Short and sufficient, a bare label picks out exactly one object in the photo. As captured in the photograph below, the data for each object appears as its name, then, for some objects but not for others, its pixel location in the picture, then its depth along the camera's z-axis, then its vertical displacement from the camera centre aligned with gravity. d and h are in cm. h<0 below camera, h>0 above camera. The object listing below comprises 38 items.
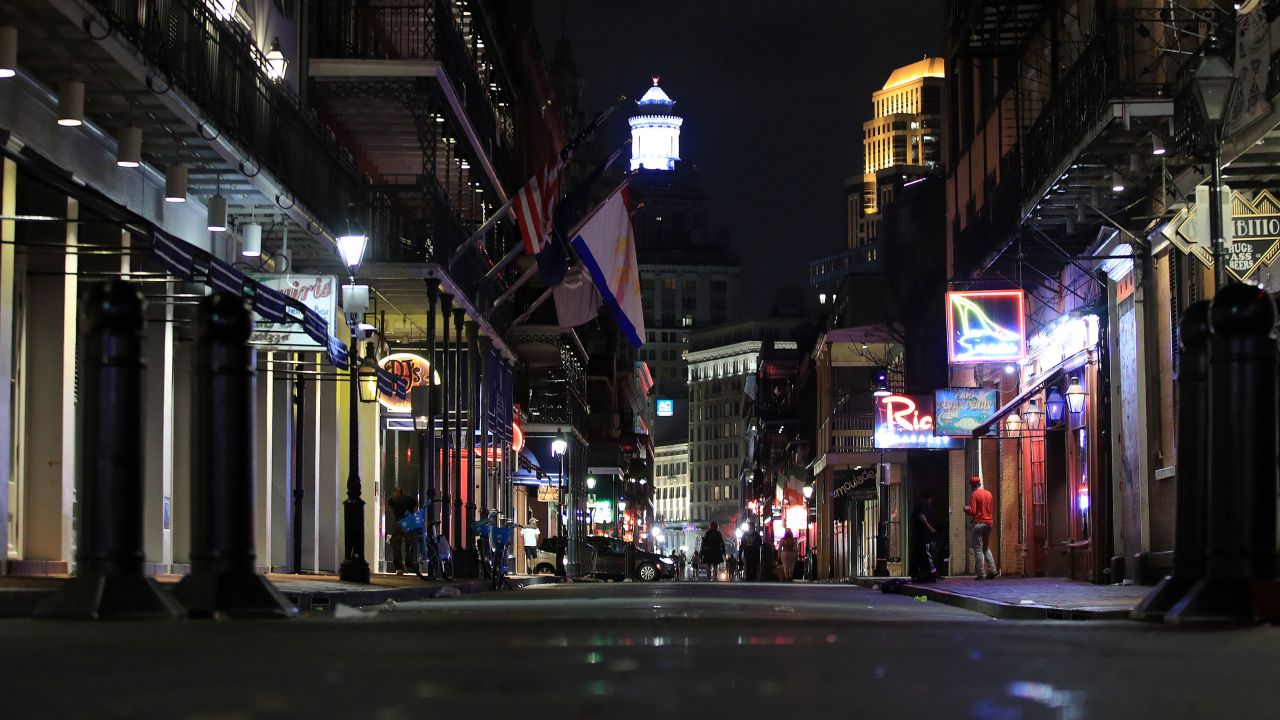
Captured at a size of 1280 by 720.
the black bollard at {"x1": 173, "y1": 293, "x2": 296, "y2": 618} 862 +21
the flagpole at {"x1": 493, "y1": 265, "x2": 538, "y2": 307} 4203 +438
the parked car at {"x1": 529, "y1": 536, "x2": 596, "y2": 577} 5400 -248
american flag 3397 +513
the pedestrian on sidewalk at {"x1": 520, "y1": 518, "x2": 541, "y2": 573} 5053 -148
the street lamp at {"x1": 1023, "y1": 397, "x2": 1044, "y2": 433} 3334 +115
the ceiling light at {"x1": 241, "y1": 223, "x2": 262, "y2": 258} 2381 +316
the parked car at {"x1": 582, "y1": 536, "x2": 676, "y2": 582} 5562 -247
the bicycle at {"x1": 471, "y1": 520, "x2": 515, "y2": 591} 3422 -126
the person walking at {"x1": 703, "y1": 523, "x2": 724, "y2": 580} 5241 -183
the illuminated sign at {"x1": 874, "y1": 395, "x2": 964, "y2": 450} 4569 +148
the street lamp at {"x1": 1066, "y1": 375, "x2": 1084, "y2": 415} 2870 +130
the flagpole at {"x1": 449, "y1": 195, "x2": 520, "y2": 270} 3425 +472
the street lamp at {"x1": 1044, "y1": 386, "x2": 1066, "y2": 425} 3091 +124
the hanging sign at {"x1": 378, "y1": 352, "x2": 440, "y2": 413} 3266 +209
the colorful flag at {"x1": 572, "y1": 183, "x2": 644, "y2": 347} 3434 +426
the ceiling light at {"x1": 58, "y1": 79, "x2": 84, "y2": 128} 1700 +353
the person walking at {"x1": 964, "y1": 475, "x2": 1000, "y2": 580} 3056 -59
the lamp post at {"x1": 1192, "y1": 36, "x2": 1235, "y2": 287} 1534 +310
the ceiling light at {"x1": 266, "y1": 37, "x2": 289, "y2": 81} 2884 +670
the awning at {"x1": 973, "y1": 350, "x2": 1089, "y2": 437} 2902 +159
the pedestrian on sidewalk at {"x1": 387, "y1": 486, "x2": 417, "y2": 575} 3195 -52
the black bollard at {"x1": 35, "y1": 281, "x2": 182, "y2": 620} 829 +13
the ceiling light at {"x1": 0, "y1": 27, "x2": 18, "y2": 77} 1508 +357
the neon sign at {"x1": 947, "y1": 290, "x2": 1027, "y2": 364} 3183 +266
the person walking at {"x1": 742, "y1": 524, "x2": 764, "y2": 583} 6525 -286
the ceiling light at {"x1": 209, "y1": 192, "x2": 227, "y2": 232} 2222 +327
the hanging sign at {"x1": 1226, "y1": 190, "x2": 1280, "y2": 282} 1736 +227
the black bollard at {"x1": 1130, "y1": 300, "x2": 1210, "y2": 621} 873 +17
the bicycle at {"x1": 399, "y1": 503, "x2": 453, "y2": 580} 3077 -103
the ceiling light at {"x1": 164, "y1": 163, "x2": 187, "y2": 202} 2055 +337
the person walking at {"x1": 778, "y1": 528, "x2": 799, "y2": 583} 5666 -214
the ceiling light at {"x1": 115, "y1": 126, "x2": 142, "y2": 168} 1892 +347
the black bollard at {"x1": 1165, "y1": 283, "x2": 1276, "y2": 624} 840 +11
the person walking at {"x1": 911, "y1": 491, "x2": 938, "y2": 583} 3108 -110
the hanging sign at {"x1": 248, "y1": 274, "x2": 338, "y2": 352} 2381 +239
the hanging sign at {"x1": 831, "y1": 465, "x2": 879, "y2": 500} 5953 -12
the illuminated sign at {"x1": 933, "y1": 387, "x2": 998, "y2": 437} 3541 +136
